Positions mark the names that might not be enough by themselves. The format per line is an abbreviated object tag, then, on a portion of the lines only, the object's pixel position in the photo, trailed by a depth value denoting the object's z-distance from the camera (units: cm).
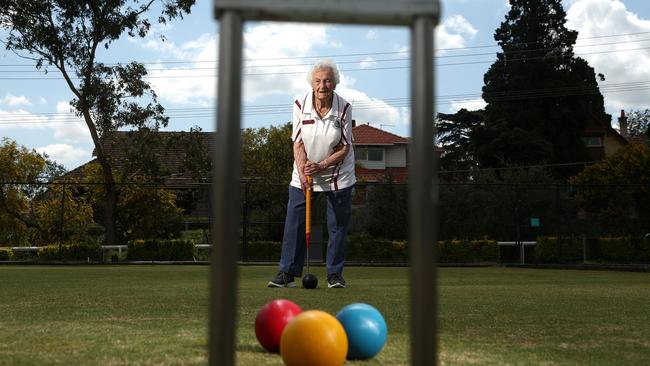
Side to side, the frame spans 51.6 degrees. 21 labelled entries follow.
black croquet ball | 584
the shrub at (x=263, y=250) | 1872
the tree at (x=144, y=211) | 2127
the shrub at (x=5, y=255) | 1930
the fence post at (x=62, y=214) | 1849
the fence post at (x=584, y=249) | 1814
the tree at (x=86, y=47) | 2431
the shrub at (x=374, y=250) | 1859
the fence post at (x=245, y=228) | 1834
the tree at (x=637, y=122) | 7681
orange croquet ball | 214
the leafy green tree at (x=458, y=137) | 4528
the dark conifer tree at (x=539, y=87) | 4300
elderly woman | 592
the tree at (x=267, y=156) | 3781
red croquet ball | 256
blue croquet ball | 247
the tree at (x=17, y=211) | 2142
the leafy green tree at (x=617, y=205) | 1849
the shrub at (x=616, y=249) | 1781
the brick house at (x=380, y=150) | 5772
